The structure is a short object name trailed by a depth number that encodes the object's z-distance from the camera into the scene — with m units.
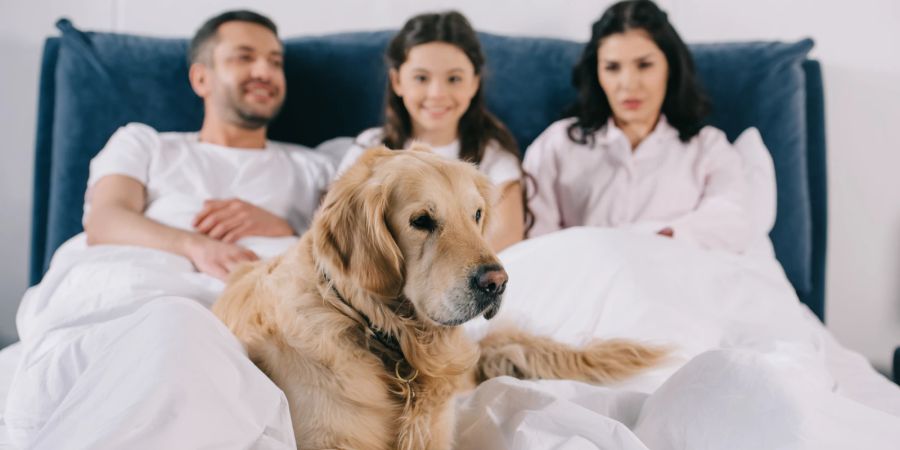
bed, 2.19
